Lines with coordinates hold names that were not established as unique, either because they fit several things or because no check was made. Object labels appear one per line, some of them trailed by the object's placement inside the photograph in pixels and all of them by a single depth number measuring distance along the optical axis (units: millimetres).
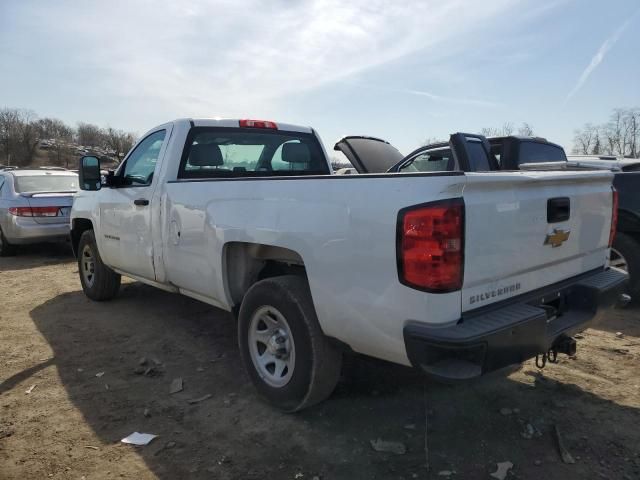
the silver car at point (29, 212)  8844
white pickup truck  2240
